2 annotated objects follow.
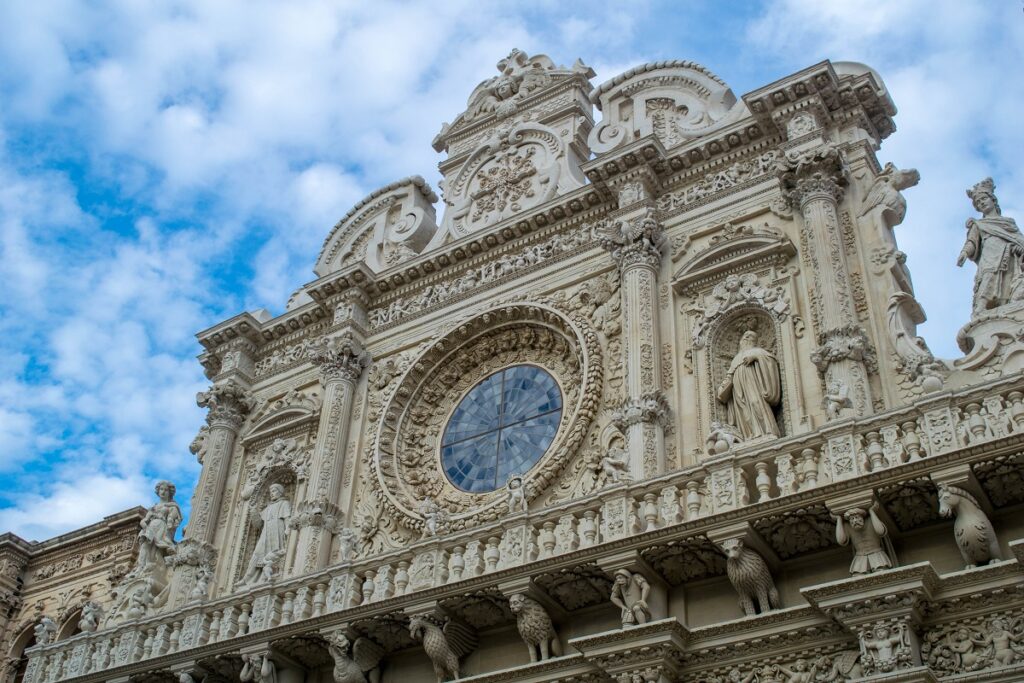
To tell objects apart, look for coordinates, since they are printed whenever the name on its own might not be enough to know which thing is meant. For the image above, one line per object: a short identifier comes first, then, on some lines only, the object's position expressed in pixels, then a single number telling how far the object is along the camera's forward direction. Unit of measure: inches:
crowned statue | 482.9
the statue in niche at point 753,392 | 524.4
